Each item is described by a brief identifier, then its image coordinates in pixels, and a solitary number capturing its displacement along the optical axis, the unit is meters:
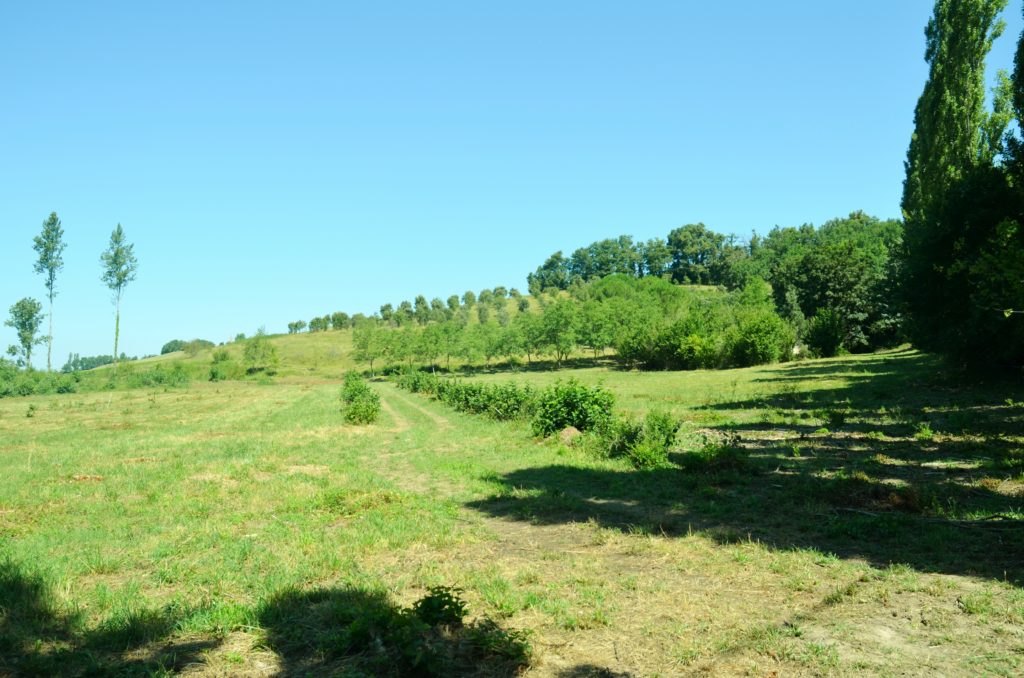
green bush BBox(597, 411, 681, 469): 14.18
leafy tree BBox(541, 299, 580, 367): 87.19
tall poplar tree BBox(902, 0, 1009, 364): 23.36
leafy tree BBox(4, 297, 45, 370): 75.00
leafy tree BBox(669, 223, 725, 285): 156.88
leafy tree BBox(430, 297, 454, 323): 147.80
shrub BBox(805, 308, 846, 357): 61.97
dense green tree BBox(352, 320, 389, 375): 98.94
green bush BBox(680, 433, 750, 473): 12.33
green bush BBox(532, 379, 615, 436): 18.75
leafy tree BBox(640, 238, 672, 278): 164.00
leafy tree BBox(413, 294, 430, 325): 152.62
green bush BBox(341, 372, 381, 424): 27.77
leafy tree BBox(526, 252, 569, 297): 189.05
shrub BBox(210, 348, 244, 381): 90.62
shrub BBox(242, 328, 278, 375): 99.94
